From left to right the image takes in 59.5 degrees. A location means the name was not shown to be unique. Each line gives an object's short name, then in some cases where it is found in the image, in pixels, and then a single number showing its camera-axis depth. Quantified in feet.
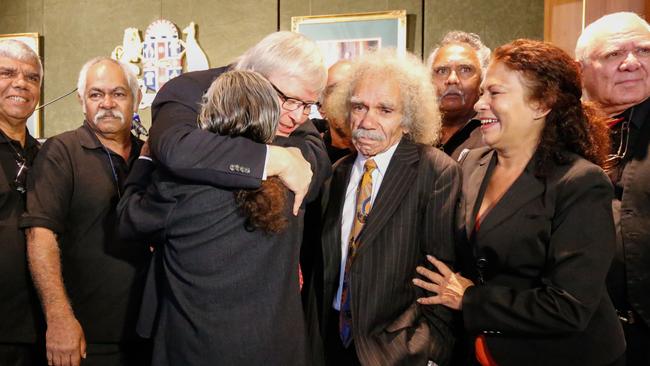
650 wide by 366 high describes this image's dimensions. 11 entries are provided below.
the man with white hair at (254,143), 4.86
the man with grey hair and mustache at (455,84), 10.53
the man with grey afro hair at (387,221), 6.45
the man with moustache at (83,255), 7.40
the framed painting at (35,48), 19.99
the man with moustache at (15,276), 7.96
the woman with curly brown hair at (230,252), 4.91
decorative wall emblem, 18.66
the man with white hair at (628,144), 6.84
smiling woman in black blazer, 5.71
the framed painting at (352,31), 16.57
